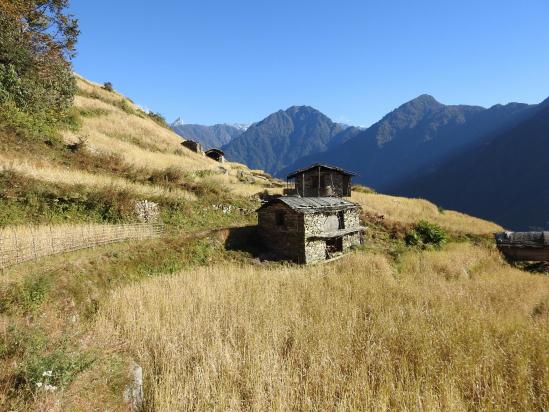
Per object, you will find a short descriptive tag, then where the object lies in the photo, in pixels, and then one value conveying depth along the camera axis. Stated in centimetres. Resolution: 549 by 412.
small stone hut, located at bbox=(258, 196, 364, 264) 2261
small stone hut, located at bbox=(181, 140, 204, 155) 5740
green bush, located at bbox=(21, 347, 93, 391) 477
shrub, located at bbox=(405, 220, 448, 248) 3097
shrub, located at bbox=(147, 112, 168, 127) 6862
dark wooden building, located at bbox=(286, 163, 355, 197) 4012
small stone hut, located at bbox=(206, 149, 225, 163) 6256
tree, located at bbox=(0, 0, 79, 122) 2225
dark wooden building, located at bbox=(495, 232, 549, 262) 2366
